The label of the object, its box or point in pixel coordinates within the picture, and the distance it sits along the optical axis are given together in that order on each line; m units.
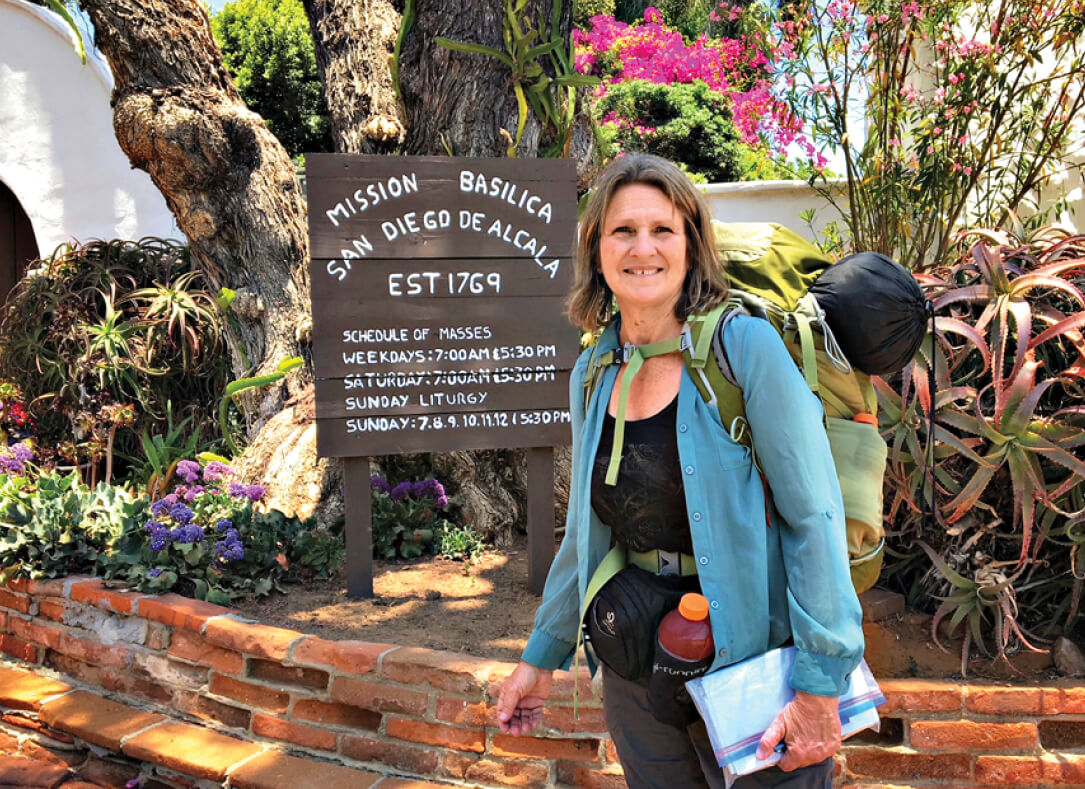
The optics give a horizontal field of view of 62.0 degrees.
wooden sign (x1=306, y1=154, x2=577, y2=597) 3.63
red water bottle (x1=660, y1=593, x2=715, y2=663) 1.52
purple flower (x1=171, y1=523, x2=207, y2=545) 3.72
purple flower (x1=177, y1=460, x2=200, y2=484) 4.32
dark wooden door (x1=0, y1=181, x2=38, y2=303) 8.46
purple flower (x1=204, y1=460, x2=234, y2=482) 4.32
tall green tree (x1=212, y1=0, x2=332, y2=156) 11.77
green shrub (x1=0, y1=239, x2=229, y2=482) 5.55
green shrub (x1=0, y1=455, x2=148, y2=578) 3.83
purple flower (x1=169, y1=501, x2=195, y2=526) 3.88
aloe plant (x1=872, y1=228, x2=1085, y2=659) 2.75
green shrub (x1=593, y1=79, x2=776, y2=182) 11.81
